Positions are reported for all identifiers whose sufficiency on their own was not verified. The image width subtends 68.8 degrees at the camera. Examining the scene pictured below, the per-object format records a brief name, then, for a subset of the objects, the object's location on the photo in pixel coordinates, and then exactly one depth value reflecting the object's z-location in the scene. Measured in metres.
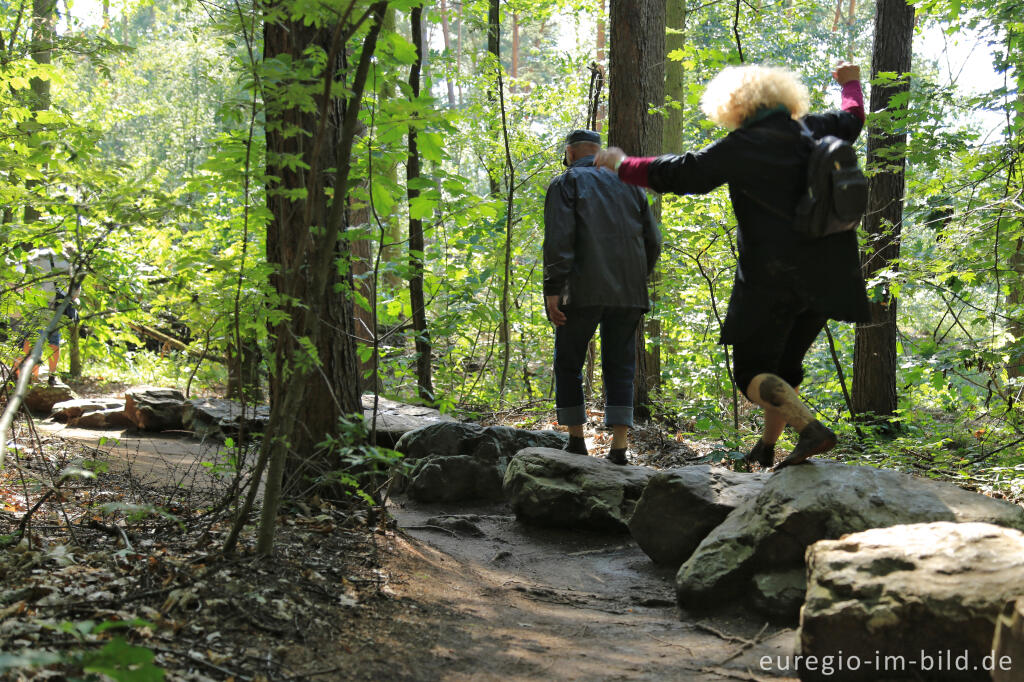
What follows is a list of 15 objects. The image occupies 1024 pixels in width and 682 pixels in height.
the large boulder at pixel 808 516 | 3.35
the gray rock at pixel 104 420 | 9.61
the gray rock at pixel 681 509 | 4.23
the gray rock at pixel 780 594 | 3.28
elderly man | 5.23
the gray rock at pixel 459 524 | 5.17
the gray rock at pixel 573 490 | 5.02
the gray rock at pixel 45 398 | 10.23
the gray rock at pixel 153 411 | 9.48
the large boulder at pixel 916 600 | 2.37
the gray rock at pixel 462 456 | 5.98
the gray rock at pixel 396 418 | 7.09
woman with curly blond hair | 3.76
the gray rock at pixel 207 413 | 8.54
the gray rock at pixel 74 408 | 9.75
